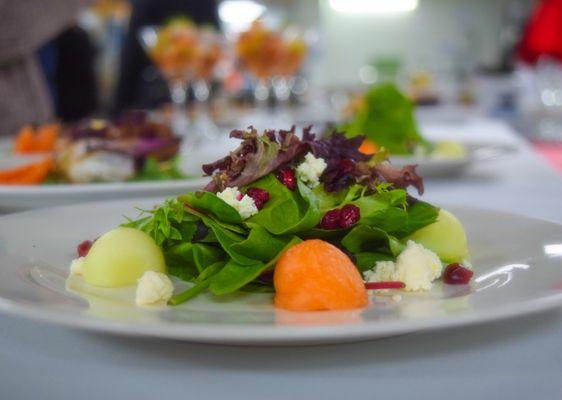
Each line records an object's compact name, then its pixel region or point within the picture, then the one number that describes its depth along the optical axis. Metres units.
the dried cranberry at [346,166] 0.23
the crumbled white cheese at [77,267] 0.21
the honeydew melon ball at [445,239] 0.23
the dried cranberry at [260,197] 0.22
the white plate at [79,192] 0.34
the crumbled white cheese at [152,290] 0.19
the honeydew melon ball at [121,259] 0.20
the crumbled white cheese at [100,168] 0.42
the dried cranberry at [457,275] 0.21
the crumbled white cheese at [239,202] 0.21
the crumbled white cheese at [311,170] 0.23
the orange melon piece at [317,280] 0.18
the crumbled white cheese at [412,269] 0.20
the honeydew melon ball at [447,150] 0.48
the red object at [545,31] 2.13
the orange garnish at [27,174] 0.40
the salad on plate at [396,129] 0.48
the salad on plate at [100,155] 0.41
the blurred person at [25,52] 1.07
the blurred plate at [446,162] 0.44
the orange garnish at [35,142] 0.51
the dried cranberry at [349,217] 0.22
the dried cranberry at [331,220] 0.22
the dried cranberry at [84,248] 0.23
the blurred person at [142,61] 1.69
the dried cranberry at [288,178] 0.22
